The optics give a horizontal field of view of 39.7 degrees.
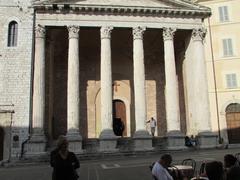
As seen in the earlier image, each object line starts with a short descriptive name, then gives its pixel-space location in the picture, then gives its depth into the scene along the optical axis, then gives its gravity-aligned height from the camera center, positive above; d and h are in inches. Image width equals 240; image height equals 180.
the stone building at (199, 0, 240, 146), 995.9 +210.1
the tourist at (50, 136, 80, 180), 253.6 -14.0
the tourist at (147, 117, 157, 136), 1047.6 +50.3
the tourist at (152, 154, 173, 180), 271.7 -22.9
